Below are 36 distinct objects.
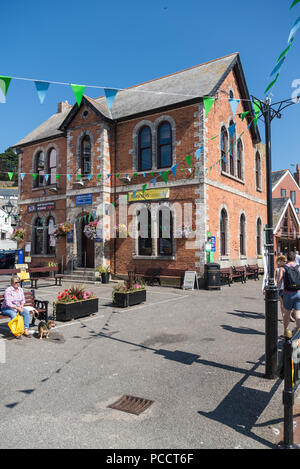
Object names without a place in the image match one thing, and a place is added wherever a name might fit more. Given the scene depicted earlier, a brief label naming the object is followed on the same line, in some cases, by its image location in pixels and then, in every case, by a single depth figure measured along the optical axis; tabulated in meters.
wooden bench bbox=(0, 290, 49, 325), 7.86
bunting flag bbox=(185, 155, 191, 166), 14.70
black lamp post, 4.78
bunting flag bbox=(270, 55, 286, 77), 4.60
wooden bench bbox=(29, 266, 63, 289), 14.31
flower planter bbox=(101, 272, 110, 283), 16.20
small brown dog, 6.84
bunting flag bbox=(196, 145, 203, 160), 13.67
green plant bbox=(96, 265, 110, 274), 16.20
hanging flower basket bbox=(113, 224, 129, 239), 16.66
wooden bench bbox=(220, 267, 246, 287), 15.54
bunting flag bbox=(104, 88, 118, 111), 7.42
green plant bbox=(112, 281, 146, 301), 10.11
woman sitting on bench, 7.01
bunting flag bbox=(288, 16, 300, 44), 4.17
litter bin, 13.95
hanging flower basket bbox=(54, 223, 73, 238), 17.56
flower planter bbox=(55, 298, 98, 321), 8.21
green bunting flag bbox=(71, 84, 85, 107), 6.88
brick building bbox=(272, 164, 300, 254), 26.65
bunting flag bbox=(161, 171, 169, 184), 14.87
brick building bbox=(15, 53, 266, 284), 15.04
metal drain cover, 3.83
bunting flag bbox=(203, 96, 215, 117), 8.73
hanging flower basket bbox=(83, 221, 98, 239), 16.36
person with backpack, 6.28
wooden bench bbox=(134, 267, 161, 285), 15.45
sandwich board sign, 14.13
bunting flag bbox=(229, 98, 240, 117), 8.58
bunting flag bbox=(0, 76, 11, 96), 6.47
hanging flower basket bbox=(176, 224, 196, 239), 14.72
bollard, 3.12
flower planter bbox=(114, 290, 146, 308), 9.95
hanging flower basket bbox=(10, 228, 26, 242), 20.45
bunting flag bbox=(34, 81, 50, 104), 6.93
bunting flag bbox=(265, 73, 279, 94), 4.87
